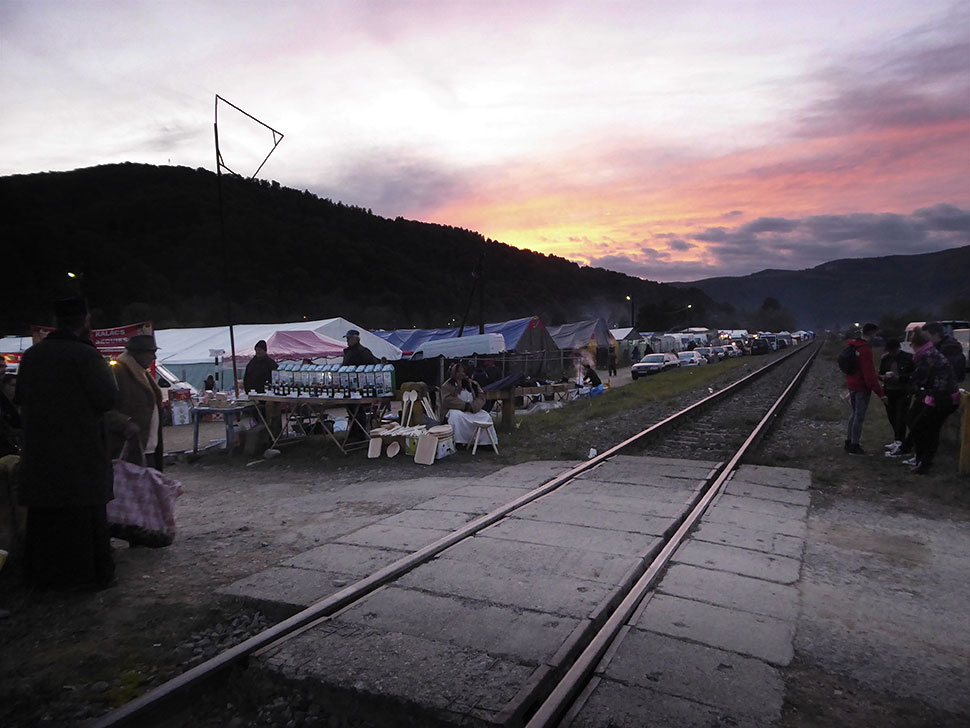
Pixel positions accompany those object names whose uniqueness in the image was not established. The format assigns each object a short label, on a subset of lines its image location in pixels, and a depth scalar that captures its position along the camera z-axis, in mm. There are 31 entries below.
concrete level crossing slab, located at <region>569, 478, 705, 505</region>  7656
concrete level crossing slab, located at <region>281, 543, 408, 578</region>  5223
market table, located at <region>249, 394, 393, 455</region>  10750
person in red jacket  9977
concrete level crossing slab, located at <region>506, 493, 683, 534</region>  6441
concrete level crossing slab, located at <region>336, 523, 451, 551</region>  5832
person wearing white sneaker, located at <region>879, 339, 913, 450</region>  10180
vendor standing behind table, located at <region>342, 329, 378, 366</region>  11742
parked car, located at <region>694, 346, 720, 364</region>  54325
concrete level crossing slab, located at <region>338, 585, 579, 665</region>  3871
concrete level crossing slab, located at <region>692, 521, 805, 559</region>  5859
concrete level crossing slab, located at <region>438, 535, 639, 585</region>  5102
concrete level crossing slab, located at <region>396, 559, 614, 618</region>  4480
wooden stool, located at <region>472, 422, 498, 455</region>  10949
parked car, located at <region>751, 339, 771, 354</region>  68038
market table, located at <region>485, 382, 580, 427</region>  13330
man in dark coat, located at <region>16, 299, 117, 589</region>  4613
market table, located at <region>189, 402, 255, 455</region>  11320
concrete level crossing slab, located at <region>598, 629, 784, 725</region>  3287
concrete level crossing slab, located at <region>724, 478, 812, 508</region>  7773
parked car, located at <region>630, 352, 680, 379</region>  36259
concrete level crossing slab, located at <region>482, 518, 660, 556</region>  5750
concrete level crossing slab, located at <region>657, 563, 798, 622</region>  4523
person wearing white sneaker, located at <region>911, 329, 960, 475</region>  8375
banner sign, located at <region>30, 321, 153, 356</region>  17200
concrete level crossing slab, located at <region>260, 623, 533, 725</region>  3260
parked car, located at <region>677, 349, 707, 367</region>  44969
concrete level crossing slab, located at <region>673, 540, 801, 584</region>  5203
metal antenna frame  13609
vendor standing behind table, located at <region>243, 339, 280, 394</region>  11828
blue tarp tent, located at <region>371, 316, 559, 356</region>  26391
